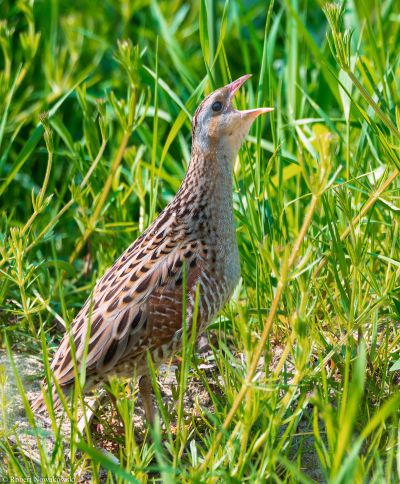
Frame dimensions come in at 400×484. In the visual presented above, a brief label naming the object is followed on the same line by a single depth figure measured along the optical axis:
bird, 6.87
